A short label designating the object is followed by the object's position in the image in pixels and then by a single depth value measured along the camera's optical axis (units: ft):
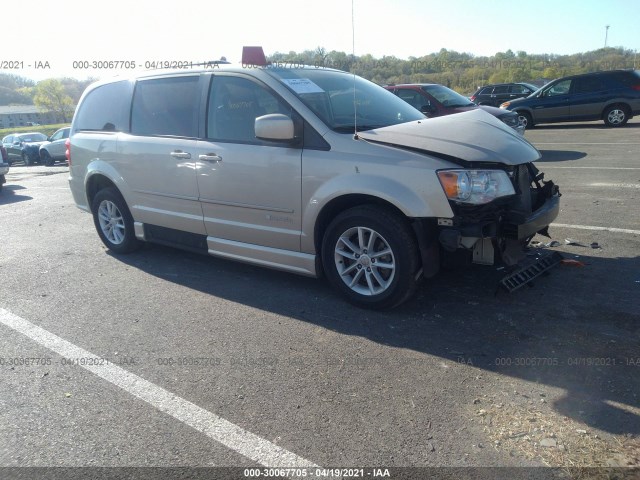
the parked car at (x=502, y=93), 75.10
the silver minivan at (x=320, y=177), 12.71
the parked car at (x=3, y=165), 42.06
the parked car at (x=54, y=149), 75.61
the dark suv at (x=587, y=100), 54.24
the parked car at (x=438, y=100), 35.58
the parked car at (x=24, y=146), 82.17
